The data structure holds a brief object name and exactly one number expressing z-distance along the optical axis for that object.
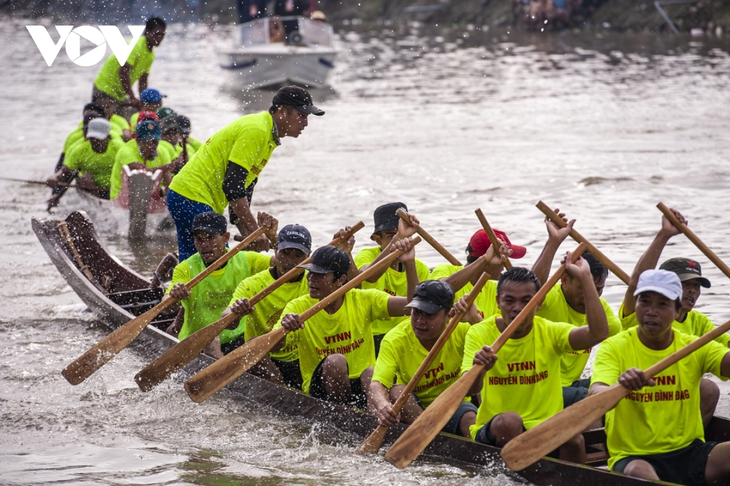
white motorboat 47.56
